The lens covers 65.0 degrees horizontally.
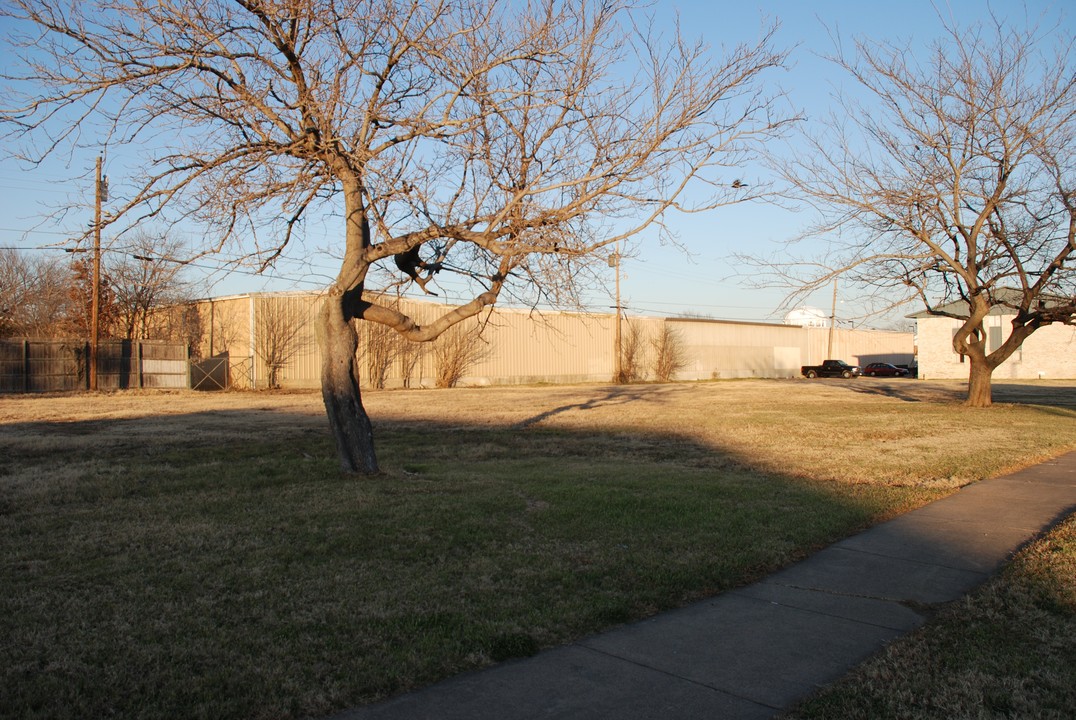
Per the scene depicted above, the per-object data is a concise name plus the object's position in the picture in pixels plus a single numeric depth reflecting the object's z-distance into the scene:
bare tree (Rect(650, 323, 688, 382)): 60.62
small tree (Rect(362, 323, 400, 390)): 45.75
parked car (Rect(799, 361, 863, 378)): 62.25
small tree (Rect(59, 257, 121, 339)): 45.09
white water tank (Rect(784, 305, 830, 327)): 74.12
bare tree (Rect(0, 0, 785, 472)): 9.85
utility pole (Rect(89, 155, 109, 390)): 32.95
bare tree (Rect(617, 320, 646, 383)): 56.97
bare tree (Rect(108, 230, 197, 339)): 45.72
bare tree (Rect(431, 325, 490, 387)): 48.50
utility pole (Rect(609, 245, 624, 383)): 50.67
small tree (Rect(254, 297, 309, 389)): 42.03
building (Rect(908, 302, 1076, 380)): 52.66
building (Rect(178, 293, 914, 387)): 42.41
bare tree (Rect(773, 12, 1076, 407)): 20.94
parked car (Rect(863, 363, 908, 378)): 65.12
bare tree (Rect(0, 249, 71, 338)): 49.12
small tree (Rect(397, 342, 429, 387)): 47.19
